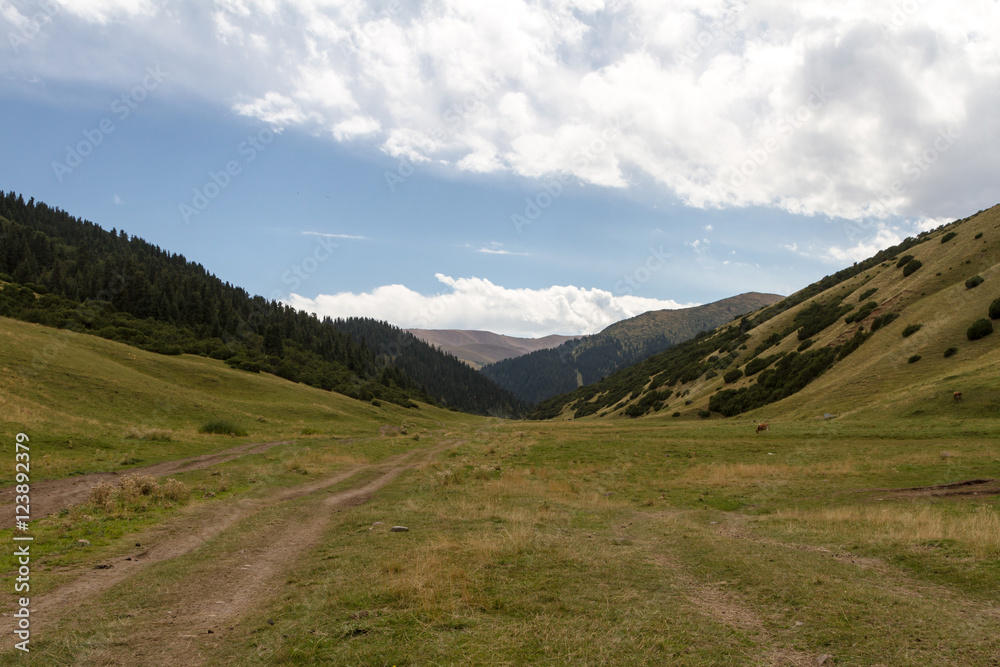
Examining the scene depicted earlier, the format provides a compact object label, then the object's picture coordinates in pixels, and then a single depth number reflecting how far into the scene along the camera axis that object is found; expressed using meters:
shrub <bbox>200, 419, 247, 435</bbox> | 39.16
